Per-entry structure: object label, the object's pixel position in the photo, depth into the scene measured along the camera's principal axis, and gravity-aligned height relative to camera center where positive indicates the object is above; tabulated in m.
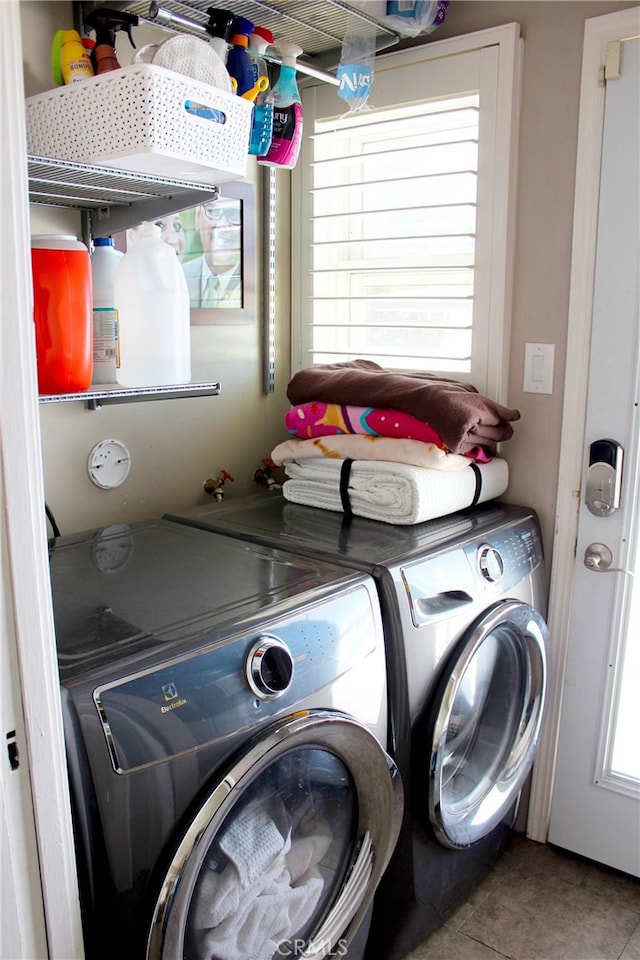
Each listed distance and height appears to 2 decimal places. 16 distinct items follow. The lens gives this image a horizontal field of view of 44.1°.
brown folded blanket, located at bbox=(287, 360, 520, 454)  1.83 -0.16
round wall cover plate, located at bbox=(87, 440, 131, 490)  1.91 -0.33
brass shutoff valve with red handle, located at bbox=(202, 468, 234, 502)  2.20 -0.43
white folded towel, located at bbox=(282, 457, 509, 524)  1.84 -0.38
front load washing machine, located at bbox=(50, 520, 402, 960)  1.09 -0.63
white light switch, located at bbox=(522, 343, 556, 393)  2.04 -0.09
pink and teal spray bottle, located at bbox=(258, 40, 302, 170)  1.85 +0.49
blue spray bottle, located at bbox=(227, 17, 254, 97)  1.57 +0.54
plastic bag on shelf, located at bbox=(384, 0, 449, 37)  1.93 +0.77
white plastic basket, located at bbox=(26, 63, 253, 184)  1.27 +0.34
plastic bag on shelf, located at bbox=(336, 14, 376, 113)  2.00 +0.68
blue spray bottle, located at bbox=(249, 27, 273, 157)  1.69 +0.46
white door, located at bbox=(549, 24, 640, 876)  1.84 -0.58
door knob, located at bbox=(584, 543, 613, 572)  1.99 -0.56
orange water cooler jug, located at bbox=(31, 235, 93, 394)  1.29 +0.03
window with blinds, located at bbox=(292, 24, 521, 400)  2.02 +0.32
